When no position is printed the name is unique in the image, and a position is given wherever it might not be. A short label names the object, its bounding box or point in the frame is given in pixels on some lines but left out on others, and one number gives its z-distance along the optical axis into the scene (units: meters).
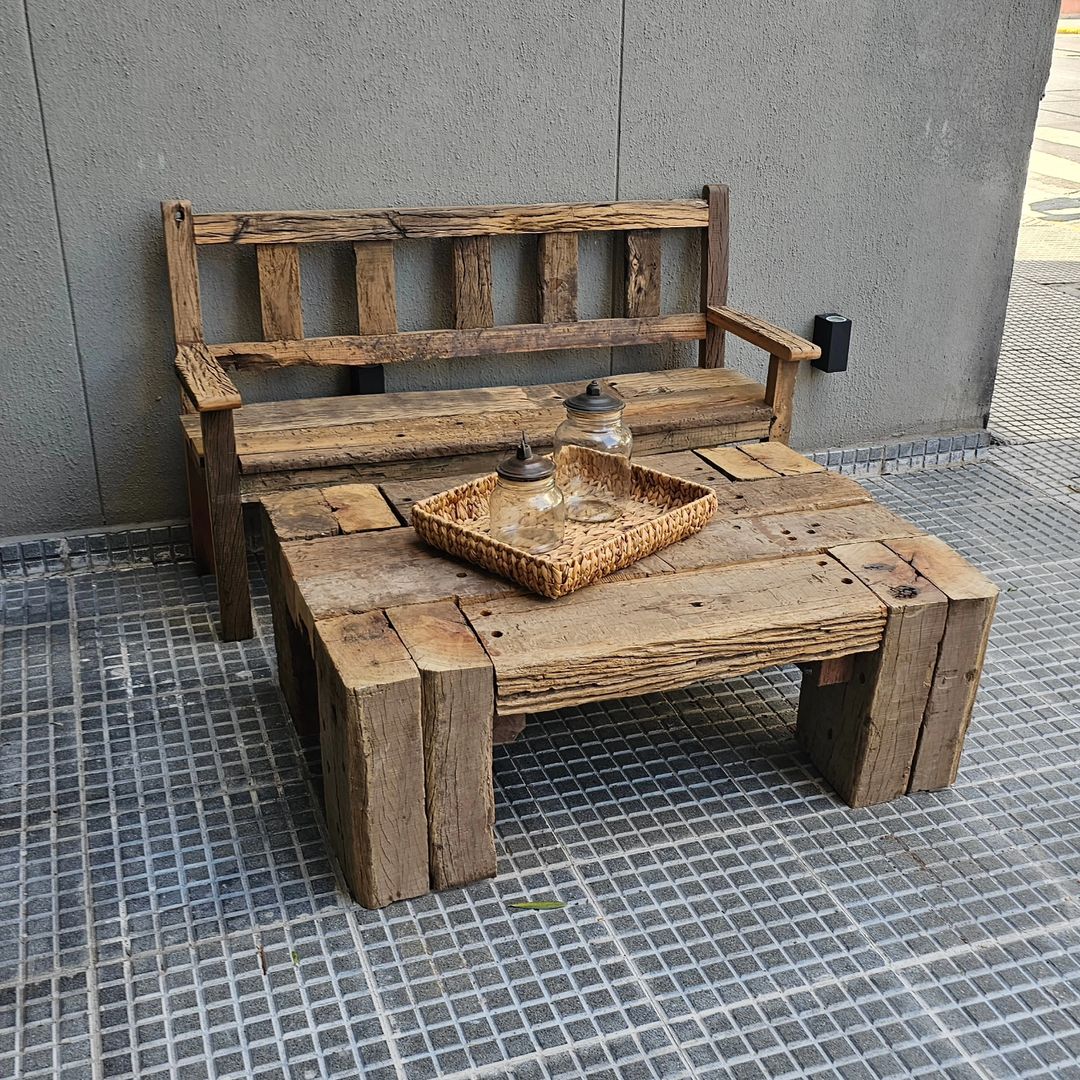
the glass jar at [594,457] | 2.42
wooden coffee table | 2.06
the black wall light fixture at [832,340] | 3.96
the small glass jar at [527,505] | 2.18
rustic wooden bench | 3.00
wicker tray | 2.18
